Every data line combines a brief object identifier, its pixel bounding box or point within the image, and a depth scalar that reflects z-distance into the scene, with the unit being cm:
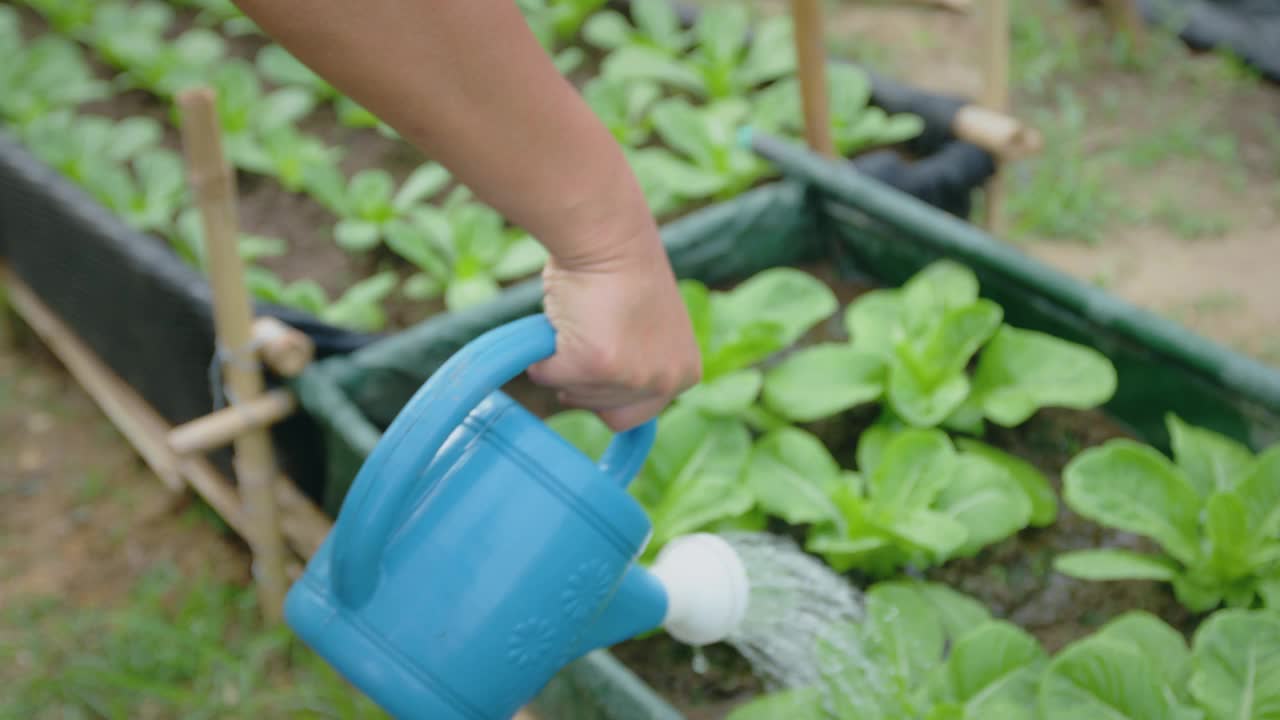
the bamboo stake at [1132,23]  310
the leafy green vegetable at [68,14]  277
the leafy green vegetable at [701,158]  209
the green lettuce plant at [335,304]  190
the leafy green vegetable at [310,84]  251
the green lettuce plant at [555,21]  268
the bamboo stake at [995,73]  196
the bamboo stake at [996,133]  204
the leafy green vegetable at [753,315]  160
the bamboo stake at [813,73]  183
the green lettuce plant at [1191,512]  131
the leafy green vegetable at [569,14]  271
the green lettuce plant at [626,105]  235
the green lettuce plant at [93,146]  210
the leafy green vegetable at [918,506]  138
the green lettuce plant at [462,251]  201
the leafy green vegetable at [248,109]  238
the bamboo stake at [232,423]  154
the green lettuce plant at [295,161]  227
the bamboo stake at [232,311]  144
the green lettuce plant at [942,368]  152
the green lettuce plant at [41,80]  233
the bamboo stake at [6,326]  236
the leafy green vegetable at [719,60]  243
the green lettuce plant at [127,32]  261
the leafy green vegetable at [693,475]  142
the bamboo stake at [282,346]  154
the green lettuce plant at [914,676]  119
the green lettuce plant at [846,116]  220
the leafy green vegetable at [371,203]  214
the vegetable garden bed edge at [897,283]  131
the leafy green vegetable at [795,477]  146
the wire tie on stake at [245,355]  154
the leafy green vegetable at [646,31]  257
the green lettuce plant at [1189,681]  111
